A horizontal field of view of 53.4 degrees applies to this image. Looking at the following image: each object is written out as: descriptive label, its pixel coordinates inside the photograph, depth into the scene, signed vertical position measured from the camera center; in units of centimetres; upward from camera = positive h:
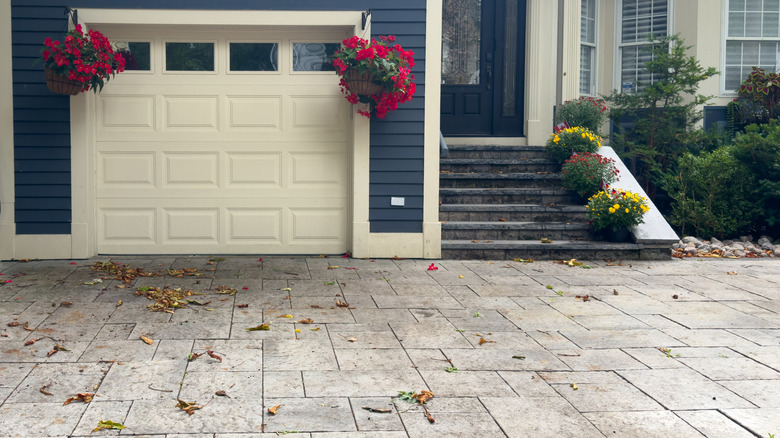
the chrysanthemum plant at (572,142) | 901 +33
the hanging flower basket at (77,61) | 687 +93
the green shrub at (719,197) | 889 -30
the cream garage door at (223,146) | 761 +21
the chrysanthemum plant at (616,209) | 775 -39
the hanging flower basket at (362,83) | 713 +79
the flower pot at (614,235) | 789 -65
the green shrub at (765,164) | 868 +9
